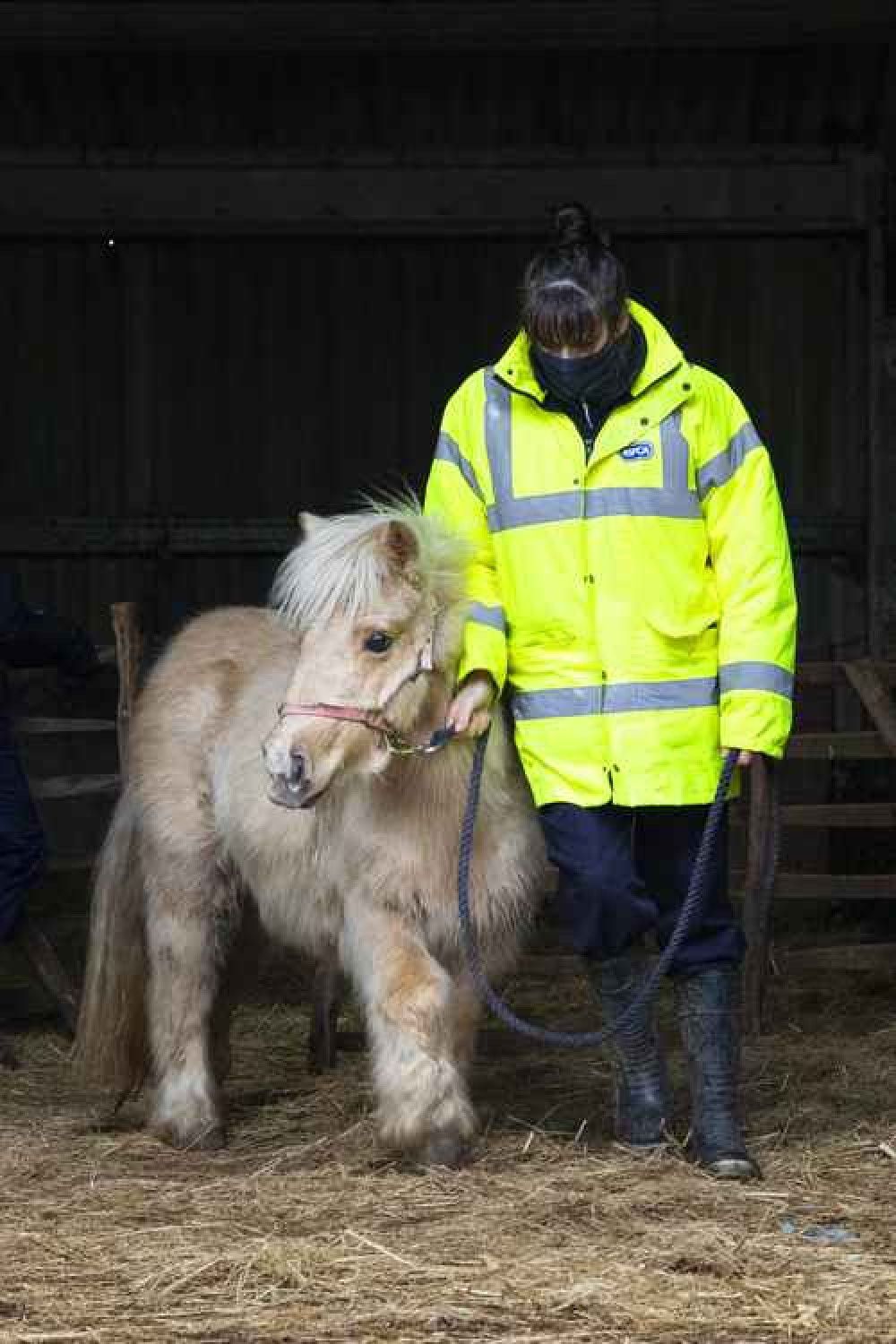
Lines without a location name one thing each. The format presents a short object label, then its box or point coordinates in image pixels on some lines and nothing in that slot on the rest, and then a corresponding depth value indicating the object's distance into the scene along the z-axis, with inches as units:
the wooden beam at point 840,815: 540.2
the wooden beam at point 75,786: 529.0
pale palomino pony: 316.9
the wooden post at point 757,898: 503.6
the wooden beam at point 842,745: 546.3
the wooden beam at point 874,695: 520.4
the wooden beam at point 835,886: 534.8
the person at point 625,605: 317.7
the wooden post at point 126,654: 501.2
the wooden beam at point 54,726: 505.4
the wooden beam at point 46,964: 494.7
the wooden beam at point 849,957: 529.8
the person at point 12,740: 467.5
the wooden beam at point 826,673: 547.4
